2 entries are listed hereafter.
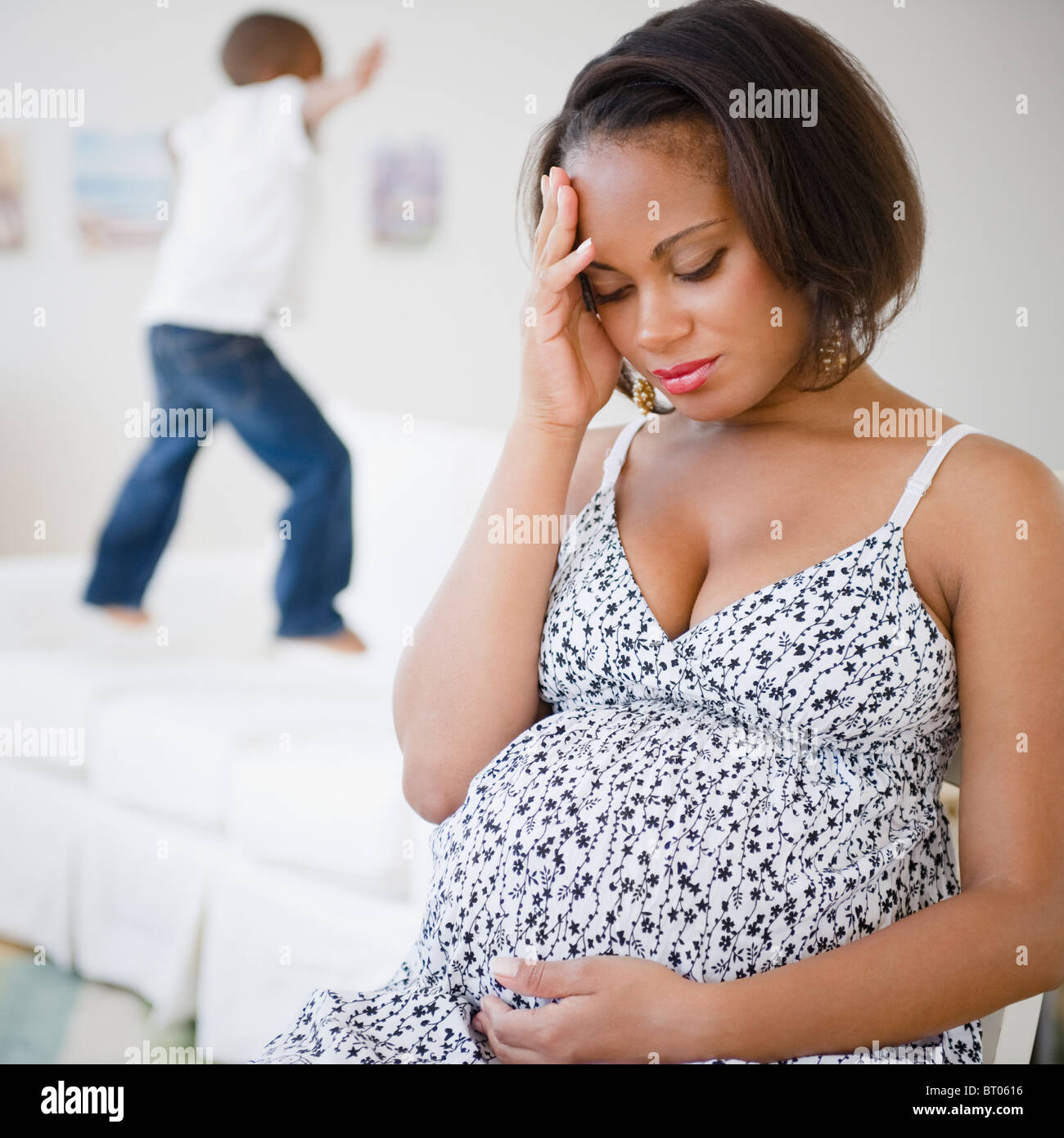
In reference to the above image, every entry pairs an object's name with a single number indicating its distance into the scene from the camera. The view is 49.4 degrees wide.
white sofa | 1.82
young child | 2.99
